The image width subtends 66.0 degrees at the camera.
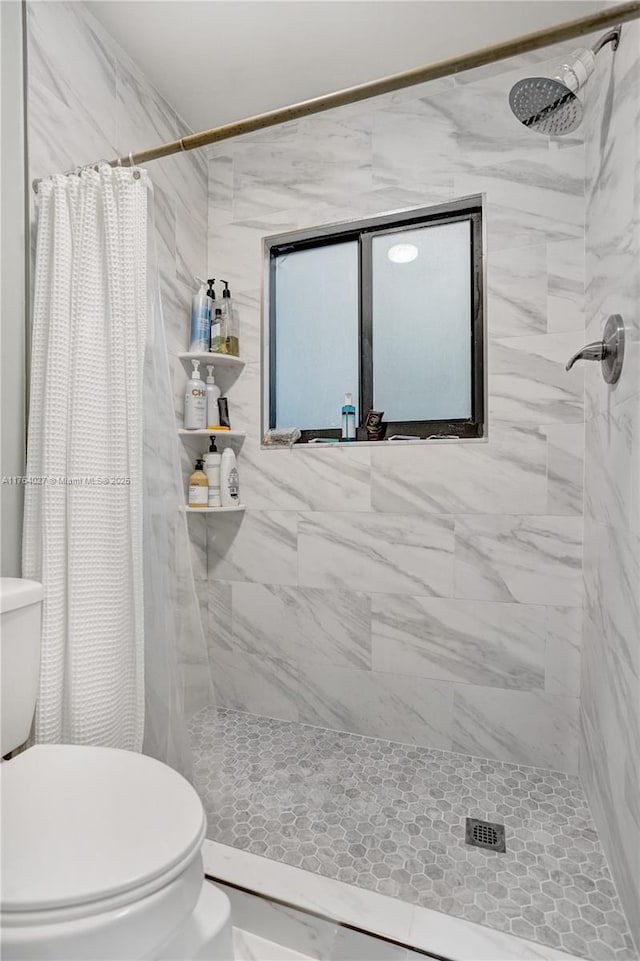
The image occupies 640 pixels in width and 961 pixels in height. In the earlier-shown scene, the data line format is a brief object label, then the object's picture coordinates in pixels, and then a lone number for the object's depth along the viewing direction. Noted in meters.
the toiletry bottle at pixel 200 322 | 1.97
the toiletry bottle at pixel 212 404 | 2.02
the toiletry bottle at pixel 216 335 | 1.99
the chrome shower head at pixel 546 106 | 1.20
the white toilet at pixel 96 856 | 0.71
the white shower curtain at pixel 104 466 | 1.25
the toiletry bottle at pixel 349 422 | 1.93
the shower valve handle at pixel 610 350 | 1.19
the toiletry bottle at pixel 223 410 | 2.04
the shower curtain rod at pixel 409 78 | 0.97
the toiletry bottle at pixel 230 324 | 2.02
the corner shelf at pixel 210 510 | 1.90
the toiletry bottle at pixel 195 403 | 1.95
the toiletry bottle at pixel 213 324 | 2.00
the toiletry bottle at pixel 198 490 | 1.95
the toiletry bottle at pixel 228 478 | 2.00
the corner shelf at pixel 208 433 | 1.93
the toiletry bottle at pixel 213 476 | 2.00
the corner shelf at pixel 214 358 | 1.93
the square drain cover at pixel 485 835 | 1.27
